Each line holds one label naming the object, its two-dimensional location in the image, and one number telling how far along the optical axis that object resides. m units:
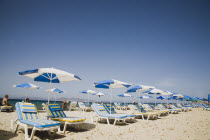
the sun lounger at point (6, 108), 10.67
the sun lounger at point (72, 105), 14.97
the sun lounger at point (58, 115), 5.04
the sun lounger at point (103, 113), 6.65
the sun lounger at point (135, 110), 9.00
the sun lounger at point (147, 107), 12.72
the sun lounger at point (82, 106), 14.82
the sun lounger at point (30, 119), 4.00
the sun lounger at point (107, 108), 8.19
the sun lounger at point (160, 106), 15.82
